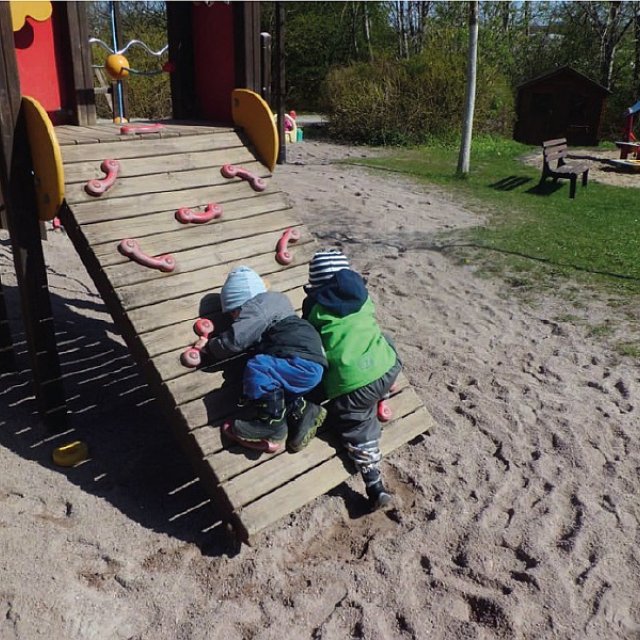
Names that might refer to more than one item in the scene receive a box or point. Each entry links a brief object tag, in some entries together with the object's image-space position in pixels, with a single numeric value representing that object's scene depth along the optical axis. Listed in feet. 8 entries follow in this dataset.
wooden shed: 60.03
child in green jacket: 11.49
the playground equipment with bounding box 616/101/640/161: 48.06
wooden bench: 36.86
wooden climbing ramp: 10.93
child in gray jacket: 10.89
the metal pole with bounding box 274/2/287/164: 42.09
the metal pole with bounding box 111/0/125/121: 22.81
